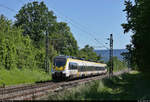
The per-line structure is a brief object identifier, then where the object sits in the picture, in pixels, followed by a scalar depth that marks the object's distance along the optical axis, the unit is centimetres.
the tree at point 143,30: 2030
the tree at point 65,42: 7154
